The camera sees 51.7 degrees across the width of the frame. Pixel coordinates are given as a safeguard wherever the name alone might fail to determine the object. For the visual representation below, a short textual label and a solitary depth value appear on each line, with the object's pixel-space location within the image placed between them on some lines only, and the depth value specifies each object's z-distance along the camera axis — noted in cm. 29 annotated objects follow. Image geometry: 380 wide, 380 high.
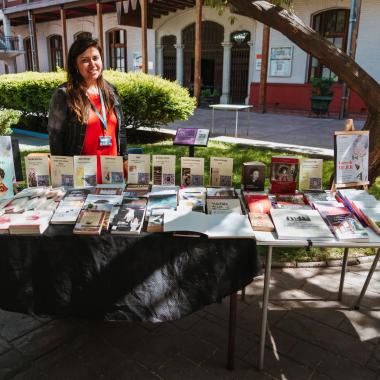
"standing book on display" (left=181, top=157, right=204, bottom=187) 257
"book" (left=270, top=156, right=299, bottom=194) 248
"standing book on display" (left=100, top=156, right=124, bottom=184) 257
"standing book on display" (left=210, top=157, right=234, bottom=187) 255
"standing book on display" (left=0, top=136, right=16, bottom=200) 239
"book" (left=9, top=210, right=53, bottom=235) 199
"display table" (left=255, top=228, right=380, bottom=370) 197
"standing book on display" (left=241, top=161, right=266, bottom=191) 254
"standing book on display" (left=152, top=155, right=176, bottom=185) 258
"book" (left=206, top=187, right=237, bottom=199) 243
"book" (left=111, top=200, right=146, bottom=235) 201
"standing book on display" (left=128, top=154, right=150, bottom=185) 257
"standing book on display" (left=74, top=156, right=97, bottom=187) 254
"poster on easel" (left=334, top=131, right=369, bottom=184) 248
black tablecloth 201
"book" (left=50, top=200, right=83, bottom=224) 210
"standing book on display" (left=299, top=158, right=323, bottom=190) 248
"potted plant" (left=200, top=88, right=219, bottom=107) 1478
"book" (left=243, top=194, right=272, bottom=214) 229
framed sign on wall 1281
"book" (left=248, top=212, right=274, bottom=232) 209
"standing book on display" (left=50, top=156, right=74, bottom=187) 254
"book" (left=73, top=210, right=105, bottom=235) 200
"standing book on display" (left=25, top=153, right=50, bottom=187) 252
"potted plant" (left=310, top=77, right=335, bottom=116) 1143
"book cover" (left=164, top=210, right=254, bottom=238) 197
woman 276
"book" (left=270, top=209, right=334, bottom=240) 201
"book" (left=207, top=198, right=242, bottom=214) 225
